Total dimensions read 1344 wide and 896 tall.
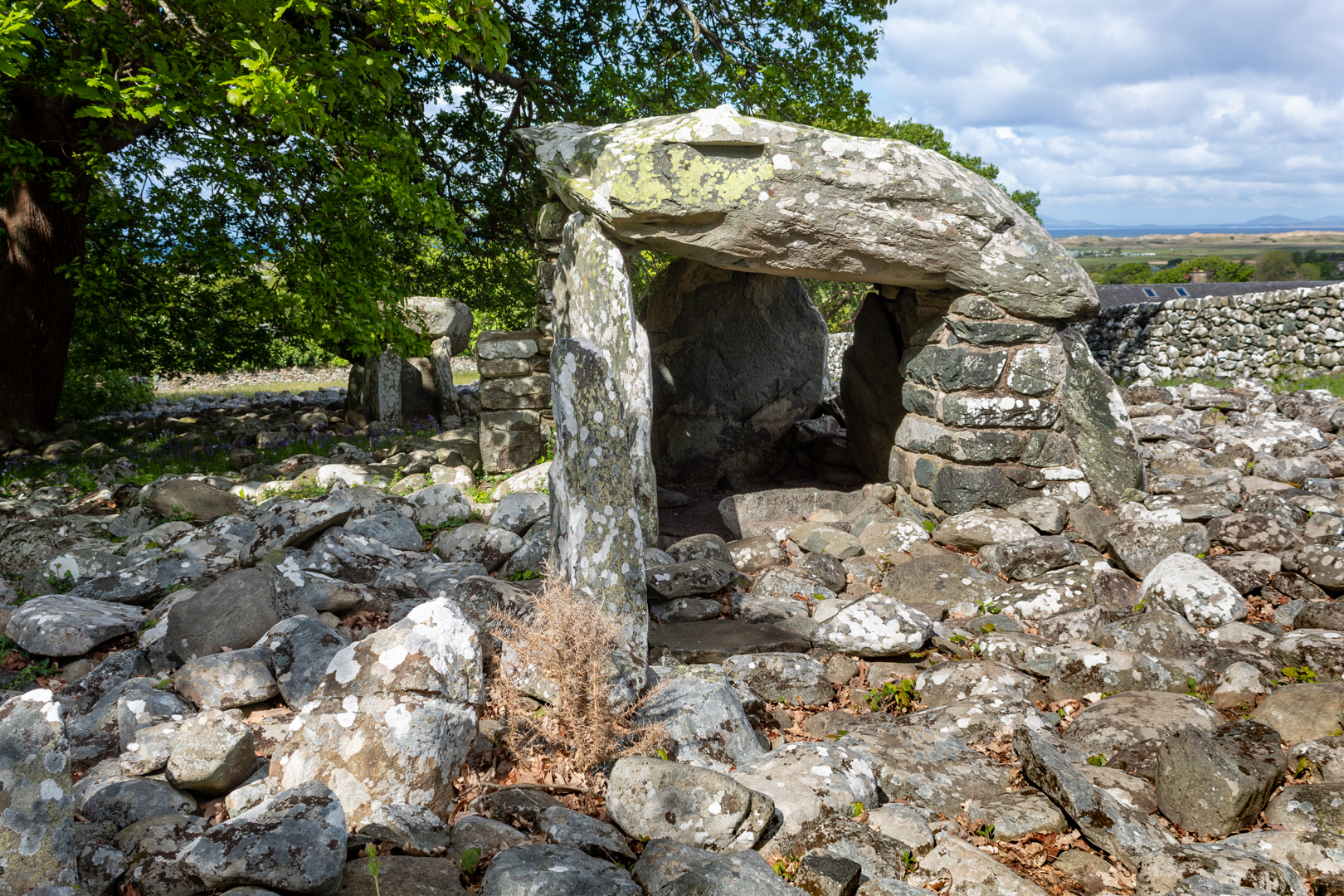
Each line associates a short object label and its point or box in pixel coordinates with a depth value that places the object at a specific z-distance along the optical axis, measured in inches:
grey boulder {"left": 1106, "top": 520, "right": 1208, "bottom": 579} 226.1
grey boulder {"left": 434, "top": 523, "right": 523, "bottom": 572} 233.3
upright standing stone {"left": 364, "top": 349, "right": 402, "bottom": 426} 451.2
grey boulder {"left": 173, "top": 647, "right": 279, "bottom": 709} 148.1
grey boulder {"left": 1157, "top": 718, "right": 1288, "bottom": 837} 123.3
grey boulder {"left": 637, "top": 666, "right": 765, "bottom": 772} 140.6
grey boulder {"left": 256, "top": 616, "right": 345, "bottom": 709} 151.9
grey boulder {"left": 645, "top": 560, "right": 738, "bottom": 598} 215.2
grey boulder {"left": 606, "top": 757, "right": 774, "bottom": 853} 116.0
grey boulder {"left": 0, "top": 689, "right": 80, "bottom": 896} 88.2
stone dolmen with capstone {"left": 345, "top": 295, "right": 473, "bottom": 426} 469.7
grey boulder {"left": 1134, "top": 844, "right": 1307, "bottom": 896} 105.7
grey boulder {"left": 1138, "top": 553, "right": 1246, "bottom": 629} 194.5
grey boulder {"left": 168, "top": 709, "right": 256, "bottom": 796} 122.3
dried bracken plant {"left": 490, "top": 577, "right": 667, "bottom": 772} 130.6
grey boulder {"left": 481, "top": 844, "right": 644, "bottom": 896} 96.2
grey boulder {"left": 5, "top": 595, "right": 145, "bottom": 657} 173.0
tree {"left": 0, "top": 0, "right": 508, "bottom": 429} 258.4
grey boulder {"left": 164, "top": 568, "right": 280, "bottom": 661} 165.5
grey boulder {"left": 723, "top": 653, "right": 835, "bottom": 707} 172.9
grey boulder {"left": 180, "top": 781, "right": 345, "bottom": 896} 92.6
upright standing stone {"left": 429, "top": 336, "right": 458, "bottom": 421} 481.4
